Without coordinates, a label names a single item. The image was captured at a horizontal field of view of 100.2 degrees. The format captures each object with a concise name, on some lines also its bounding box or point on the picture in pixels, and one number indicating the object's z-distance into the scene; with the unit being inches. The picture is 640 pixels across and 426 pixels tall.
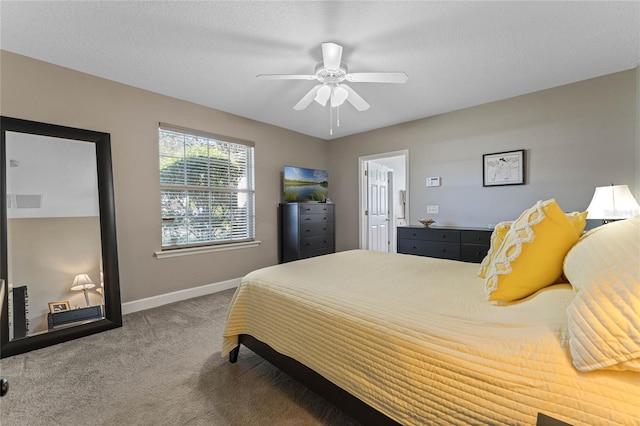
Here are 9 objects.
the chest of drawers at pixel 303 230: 167.6
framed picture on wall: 129.2
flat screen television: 175.9
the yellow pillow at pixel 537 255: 45.8
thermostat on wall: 156.0
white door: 197.5
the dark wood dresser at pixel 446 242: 126.0
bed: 28.7
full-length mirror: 87.7
